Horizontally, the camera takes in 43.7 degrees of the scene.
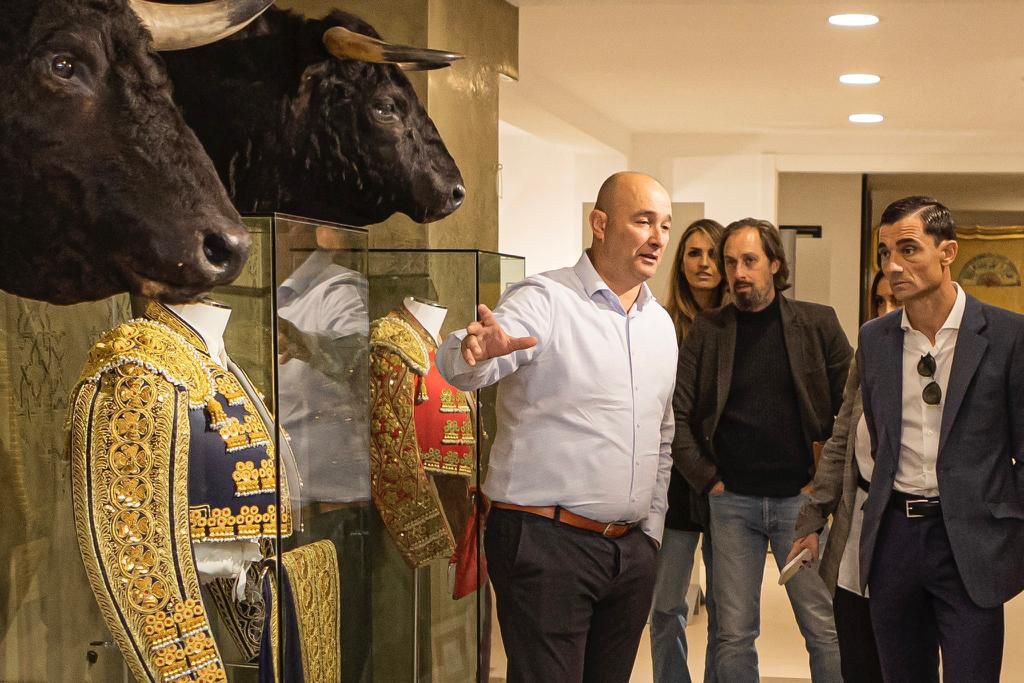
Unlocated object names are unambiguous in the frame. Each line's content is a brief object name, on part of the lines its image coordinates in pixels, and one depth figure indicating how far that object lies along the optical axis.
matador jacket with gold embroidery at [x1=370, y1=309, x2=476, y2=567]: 3.10
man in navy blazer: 2.91
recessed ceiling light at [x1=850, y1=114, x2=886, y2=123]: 8.29
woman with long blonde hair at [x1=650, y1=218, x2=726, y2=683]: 3.98
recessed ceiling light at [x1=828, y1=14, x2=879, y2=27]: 5.10
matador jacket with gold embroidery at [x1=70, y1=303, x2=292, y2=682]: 2.10
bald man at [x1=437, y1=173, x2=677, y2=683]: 2.83
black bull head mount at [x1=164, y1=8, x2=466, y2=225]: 2.90
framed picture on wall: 12.53
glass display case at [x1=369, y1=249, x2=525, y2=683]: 3.09
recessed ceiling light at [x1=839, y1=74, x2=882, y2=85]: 6.57
